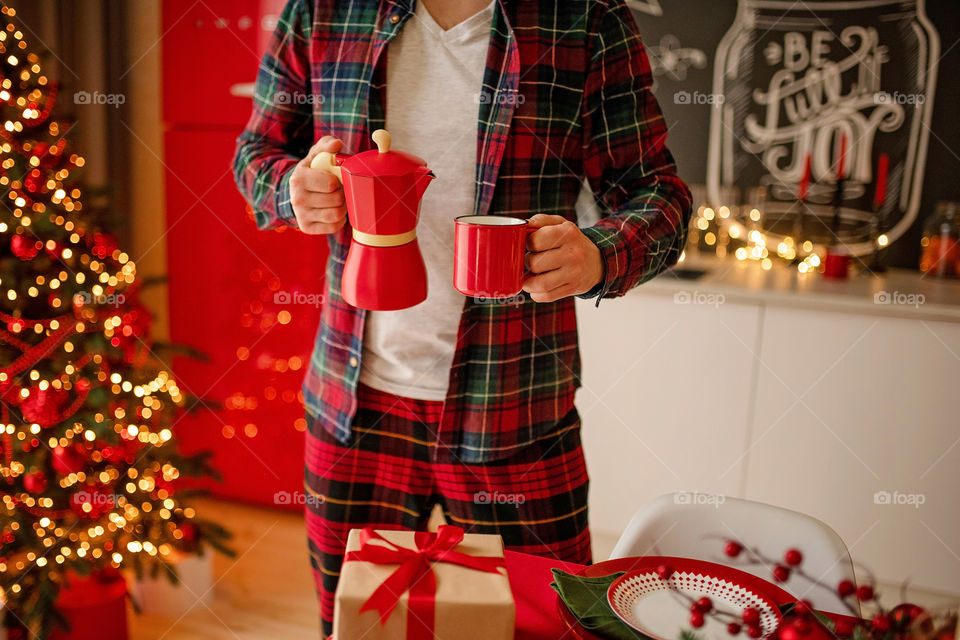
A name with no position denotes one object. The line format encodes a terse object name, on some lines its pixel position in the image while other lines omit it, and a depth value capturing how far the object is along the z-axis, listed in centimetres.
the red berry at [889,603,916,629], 68
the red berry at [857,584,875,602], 72
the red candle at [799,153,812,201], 260
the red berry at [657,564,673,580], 92
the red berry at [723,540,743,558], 88
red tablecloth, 89
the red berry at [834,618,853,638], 77
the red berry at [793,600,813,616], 72
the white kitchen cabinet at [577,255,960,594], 223
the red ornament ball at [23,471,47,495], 175
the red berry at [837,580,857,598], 73
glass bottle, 246
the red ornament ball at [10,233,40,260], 166
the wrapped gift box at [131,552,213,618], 218
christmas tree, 169
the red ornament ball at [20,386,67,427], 171
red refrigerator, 249
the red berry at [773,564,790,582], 83
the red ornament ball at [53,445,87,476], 176
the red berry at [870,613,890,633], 67
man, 117
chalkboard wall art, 252
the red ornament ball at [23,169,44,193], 170
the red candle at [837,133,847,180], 261
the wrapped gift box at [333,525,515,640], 77
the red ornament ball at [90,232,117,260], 183
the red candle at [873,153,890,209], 256
